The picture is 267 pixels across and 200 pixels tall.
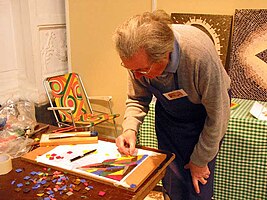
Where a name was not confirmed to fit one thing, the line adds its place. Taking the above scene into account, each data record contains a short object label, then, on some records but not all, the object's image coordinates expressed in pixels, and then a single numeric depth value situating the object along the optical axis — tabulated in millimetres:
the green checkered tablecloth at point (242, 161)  2434
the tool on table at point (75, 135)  1701
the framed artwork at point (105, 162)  1365
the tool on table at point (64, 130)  1837
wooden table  1269
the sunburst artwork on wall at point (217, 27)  2990
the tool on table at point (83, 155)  1507
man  1309
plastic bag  1649
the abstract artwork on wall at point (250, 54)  2871
